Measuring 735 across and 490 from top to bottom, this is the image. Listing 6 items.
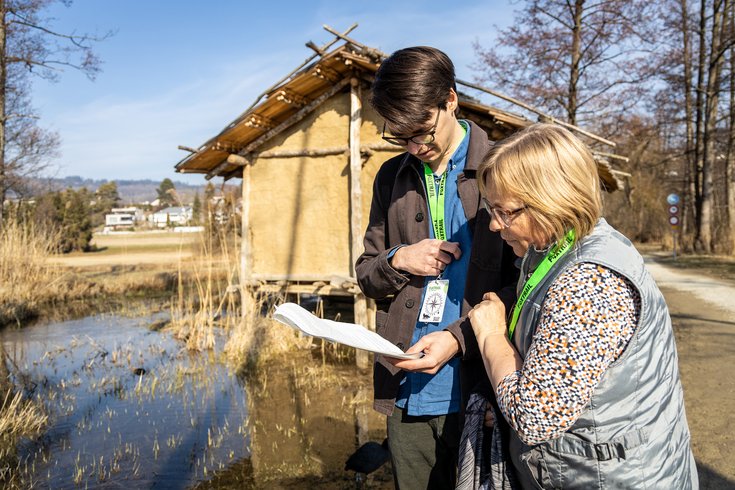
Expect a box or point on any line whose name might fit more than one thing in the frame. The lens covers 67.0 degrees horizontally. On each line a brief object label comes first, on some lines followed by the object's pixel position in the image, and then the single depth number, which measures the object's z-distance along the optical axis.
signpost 19.04
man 1.91
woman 1.36
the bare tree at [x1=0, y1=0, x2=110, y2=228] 14.39
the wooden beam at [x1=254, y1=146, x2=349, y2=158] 8.63
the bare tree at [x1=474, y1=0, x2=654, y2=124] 14.12
